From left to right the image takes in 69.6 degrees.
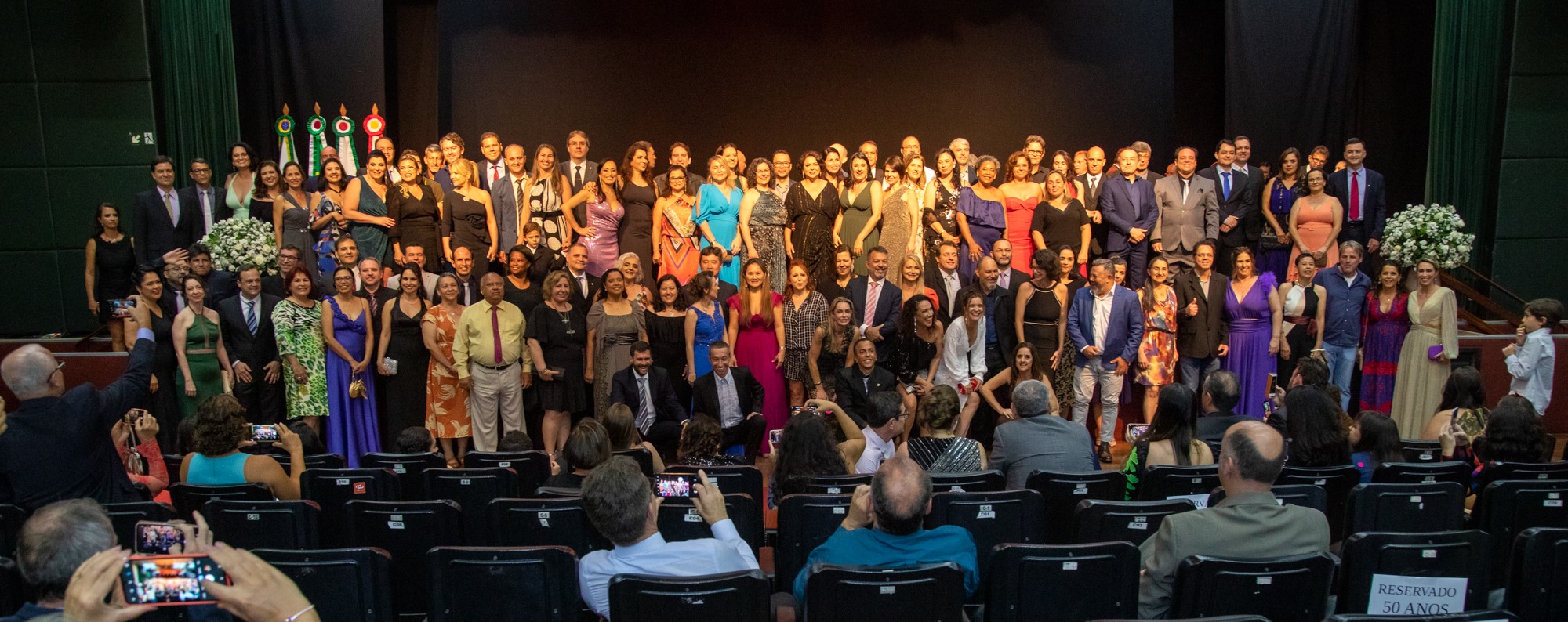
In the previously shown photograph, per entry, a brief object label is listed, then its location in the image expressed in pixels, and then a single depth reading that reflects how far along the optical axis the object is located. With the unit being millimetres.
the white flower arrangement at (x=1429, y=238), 8062
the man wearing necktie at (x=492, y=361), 7152
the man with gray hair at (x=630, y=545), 3123
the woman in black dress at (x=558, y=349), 7281
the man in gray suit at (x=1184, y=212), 8578
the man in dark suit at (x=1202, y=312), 7688
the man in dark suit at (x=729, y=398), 6883
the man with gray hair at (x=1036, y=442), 4758
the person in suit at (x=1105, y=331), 7445
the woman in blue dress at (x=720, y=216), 8352
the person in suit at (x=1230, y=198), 8742
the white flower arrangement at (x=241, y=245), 7684
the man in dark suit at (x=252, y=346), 7199
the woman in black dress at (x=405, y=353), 7312
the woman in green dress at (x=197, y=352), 7074
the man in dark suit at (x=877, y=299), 7551
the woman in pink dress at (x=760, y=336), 7617
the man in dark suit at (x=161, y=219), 8297
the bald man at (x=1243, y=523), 3145
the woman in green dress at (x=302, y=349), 7109
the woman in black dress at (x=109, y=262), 8422
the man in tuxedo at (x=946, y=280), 7934
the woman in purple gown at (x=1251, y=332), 7723
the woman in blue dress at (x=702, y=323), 7426
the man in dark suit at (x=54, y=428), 4145
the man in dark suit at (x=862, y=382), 6871
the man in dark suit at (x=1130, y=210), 8539
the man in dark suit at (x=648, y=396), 6816
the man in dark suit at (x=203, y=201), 8391
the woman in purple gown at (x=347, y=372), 7176
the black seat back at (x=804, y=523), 3877
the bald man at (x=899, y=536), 3156
